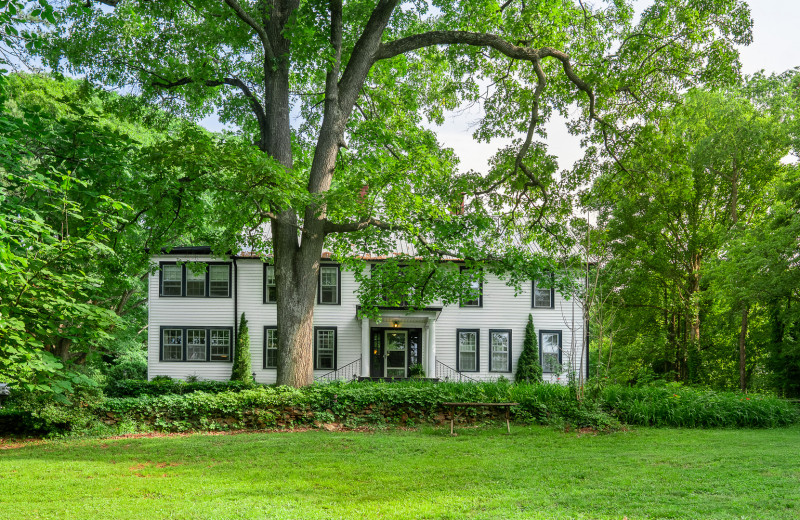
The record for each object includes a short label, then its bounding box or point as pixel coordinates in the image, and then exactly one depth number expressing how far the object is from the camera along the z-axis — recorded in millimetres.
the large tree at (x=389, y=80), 11031
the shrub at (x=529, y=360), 20344
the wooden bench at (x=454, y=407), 10180
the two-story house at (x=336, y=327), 20562
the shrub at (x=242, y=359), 19656
